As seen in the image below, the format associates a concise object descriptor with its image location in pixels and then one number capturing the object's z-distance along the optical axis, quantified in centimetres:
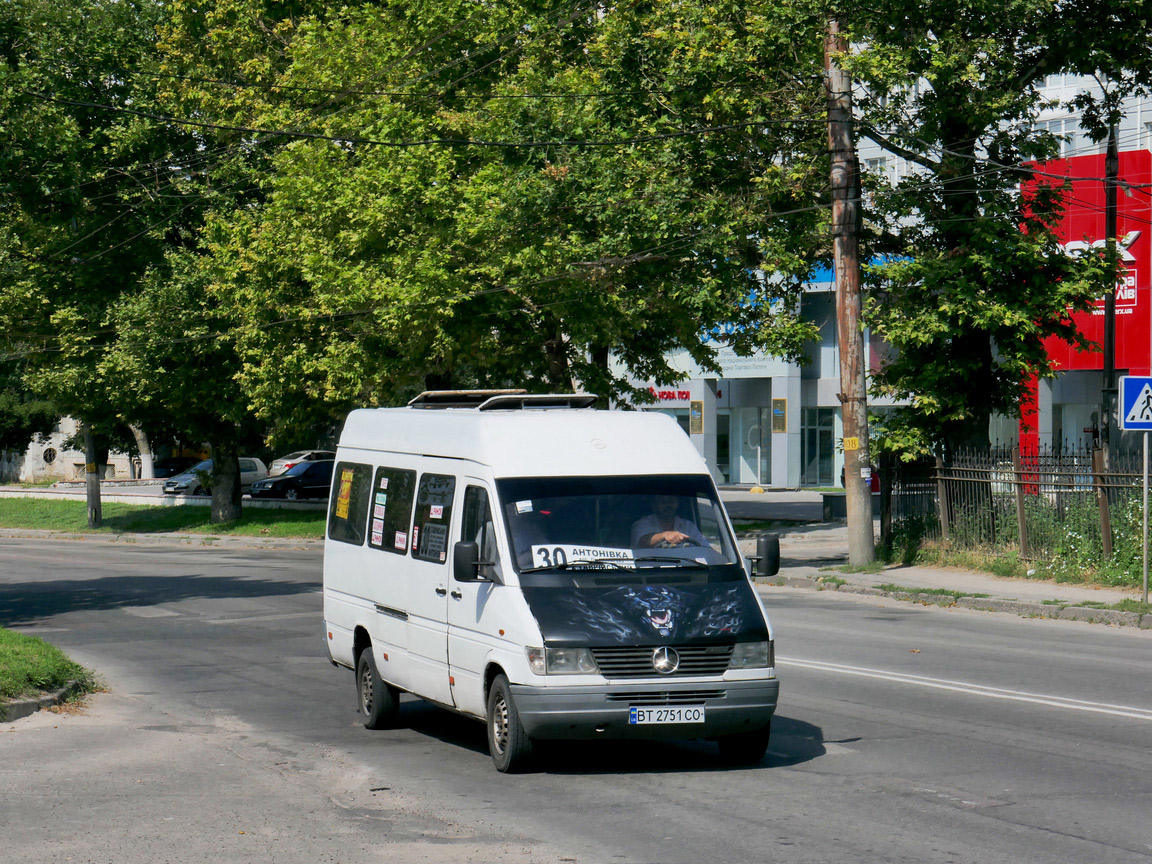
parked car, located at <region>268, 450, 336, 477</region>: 6712
